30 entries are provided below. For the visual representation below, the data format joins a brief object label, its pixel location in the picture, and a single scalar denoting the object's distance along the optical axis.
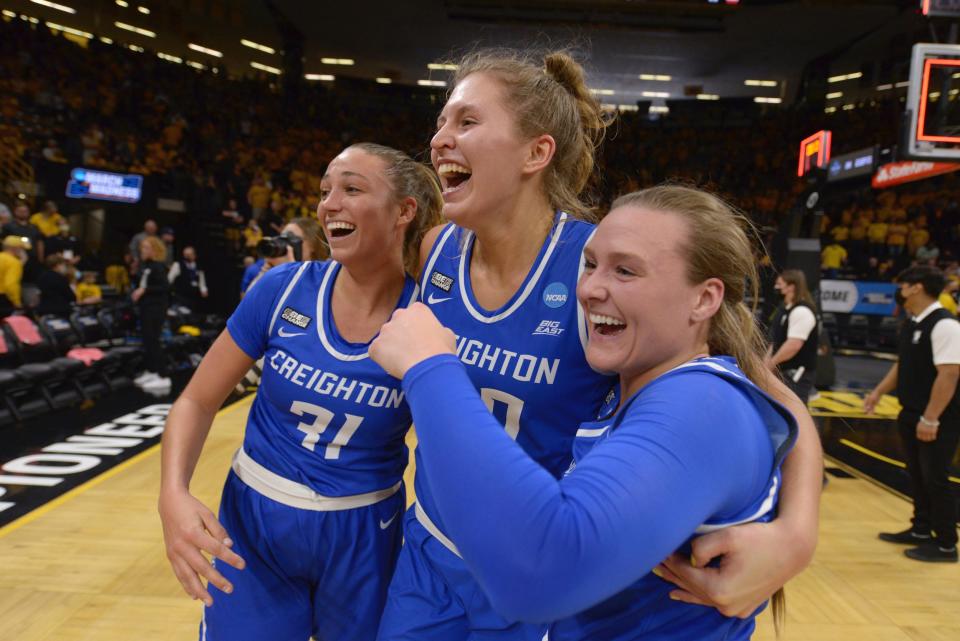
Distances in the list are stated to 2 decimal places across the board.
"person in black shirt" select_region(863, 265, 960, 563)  4.31
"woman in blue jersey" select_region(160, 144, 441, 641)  1.69
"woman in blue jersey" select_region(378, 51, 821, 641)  1.41
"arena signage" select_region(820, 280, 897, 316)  14.80
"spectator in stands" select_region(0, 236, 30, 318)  7.19
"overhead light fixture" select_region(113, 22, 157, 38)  18.73
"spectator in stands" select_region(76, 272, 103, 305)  9.65
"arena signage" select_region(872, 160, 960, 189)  11.15
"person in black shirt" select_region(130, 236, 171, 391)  8.16
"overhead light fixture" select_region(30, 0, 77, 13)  17.36
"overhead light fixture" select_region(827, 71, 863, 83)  20.98
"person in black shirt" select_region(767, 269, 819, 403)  5.40
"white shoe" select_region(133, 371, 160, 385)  8.17
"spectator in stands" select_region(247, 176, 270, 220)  15.33
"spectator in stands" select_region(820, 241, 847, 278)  16.05
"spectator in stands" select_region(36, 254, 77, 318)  7.47
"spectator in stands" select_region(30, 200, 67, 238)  10.66
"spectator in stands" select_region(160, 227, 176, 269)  11.05
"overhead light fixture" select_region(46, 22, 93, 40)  17.97
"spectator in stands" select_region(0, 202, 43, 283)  8.18
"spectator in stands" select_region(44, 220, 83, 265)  9.74
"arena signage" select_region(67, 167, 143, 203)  12.47
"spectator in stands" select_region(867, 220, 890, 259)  16.58
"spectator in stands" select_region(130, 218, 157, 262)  11.07
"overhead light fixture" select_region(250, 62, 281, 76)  21.85
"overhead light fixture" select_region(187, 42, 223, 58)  20.13
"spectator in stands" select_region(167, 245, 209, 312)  11.16
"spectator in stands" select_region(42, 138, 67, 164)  12.50
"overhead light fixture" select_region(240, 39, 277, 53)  20.83
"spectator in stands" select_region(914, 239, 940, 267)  14.84
